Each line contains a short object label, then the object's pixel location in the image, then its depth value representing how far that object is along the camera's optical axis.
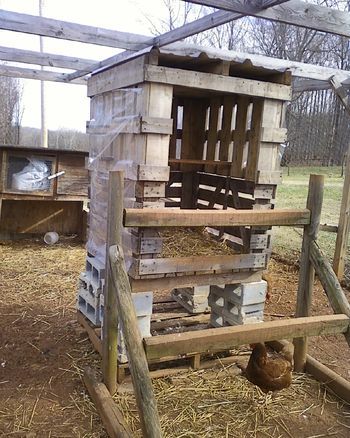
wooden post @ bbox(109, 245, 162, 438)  1.87
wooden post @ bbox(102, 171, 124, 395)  2.32
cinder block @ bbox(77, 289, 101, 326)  3.22
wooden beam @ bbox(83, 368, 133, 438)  2.22
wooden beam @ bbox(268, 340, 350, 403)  2.83
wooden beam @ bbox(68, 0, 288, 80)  3.05
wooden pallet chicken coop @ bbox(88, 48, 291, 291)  2.65
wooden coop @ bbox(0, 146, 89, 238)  5.93
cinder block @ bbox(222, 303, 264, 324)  3.18
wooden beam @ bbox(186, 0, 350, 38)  3.02
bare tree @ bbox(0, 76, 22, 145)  12.44
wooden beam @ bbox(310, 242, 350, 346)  2.62
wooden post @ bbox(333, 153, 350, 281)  5.28
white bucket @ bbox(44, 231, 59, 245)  6.69
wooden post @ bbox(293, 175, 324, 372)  2.79
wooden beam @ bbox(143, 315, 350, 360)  2.09
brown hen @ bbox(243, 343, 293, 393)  2.65
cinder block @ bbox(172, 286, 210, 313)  3.82
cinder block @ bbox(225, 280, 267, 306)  3.15
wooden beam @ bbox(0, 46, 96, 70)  5.76
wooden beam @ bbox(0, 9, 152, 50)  4.00
